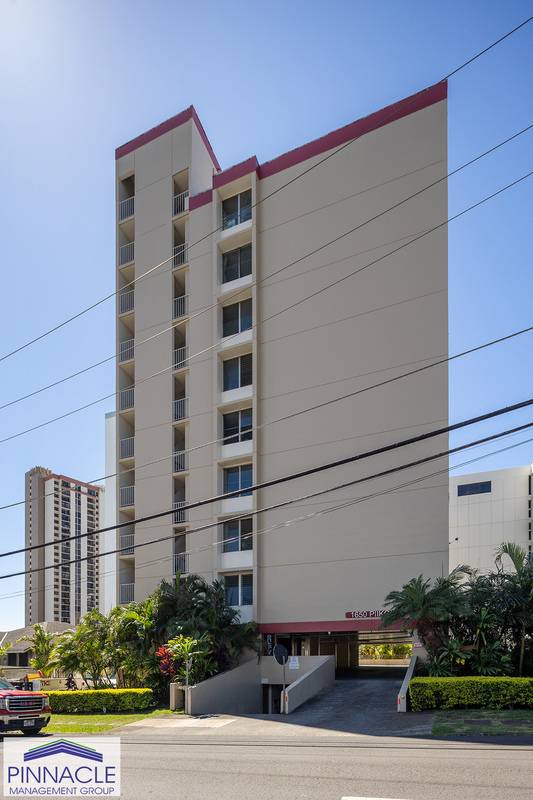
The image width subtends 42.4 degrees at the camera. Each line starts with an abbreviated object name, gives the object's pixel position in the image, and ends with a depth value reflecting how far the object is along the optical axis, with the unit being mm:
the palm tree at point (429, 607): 21812
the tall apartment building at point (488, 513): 63750
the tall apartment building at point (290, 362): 28578
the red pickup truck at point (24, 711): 17531
